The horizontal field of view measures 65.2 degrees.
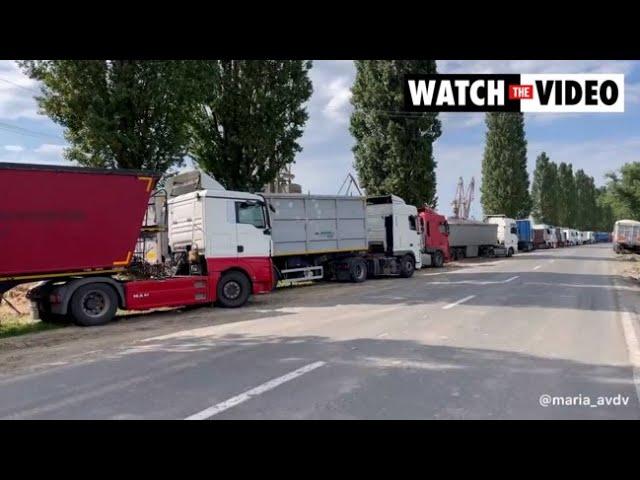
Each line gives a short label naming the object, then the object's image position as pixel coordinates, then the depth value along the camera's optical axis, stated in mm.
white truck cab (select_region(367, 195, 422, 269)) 22688
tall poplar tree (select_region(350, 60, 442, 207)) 31312
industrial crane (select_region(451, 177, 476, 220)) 97431
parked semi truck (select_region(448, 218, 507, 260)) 38656
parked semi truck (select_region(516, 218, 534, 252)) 52031
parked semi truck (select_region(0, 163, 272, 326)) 10109
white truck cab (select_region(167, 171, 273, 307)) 13133
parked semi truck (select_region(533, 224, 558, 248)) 60062
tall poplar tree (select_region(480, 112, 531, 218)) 58688
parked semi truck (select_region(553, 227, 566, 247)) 68688
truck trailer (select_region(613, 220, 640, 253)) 41750
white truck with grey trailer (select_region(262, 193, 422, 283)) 18031
